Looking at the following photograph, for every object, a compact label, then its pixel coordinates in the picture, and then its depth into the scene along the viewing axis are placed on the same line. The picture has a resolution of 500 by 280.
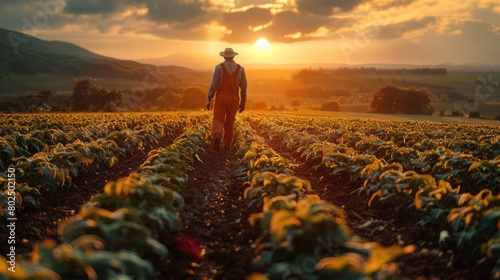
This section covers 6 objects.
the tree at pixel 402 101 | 89.69
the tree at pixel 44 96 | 85.12
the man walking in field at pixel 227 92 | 13.55
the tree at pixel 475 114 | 72.81
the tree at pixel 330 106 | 94.75
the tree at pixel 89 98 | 89.31
